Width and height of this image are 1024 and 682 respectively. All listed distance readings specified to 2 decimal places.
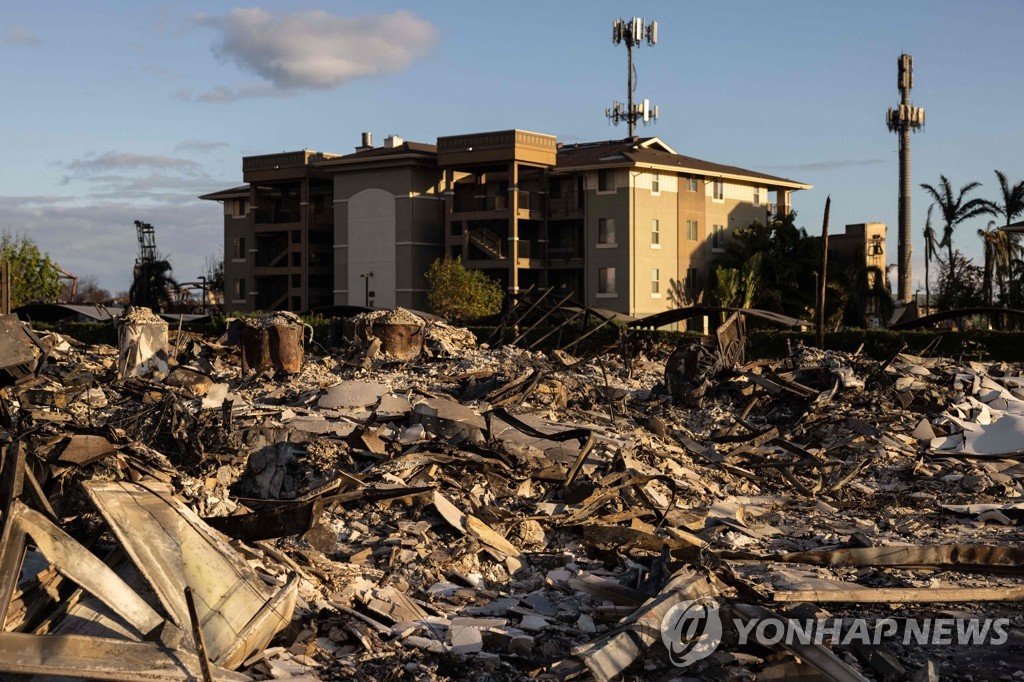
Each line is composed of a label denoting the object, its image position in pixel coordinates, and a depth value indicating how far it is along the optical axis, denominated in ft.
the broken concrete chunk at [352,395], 48.80
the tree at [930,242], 158.61
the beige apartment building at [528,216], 171.32
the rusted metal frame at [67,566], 21.25
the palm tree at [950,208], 154.92
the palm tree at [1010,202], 151.43
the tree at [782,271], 166.50
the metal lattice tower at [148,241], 218.79
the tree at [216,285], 236.02
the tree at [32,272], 178.81
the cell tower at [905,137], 178.91
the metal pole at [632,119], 205.46
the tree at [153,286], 208.95
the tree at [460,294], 164.96
